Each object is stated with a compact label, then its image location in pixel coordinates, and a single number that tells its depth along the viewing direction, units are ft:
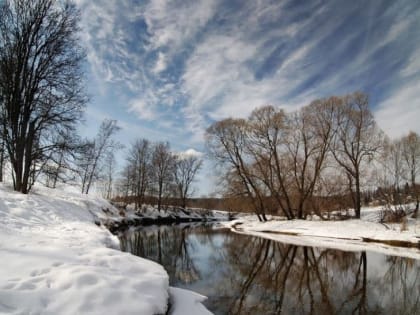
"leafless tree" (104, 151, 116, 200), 128.88
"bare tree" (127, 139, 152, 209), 125.29
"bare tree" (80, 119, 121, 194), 95.25
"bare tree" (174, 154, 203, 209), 164.35
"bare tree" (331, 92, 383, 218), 70.33
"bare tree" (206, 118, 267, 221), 90.12
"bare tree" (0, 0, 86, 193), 39.60
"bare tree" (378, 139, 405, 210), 65.49
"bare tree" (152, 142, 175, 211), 136.09
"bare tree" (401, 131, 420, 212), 81.46
